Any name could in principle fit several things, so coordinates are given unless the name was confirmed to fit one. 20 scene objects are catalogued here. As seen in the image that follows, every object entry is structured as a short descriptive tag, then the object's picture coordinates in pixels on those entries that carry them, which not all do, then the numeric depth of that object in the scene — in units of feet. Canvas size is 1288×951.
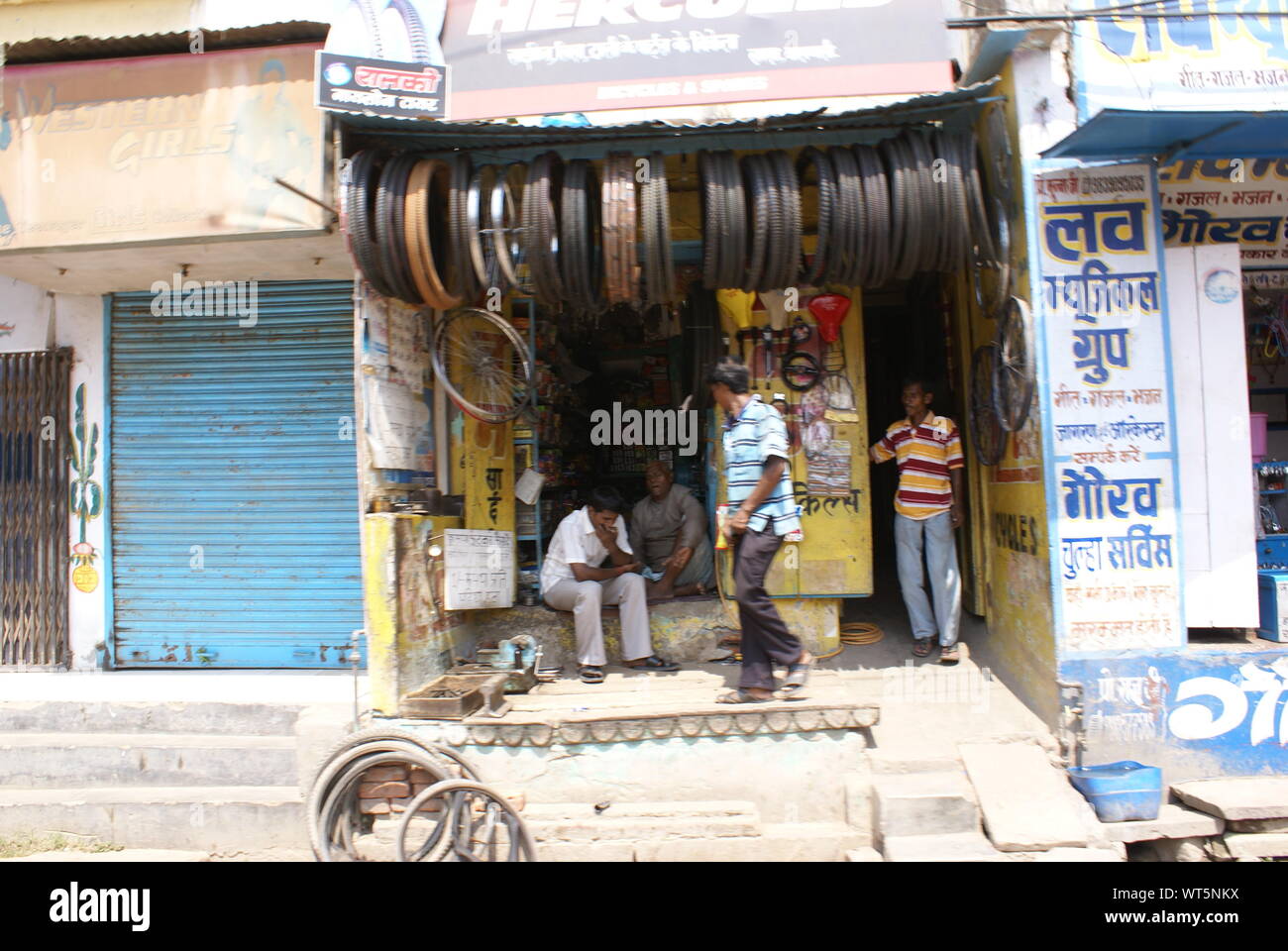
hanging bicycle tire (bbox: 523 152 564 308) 13.85
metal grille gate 19.86
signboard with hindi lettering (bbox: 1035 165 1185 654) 13.56
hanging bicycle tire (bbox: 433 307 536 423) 16.70
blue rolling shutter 19.30
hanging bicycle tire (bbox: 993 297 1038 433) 13.88
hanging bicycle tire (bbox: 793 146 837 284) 13.82
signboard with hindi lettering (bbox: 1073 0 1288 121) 13.30
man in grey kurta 17.71
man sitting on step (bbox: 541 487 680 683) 16.31
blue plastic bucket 12.50
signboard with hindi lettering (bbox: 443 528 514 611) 15.90
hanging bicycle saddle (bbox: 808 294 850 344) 16.89
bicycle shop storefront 13.84
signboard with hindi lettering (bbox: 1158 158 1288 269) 15.28
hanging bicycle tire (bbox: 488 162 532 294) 14.10
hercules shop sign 14.03
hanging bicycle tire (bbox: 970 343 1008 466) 15.60
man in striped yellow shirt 16.51
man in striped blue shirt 13.69
